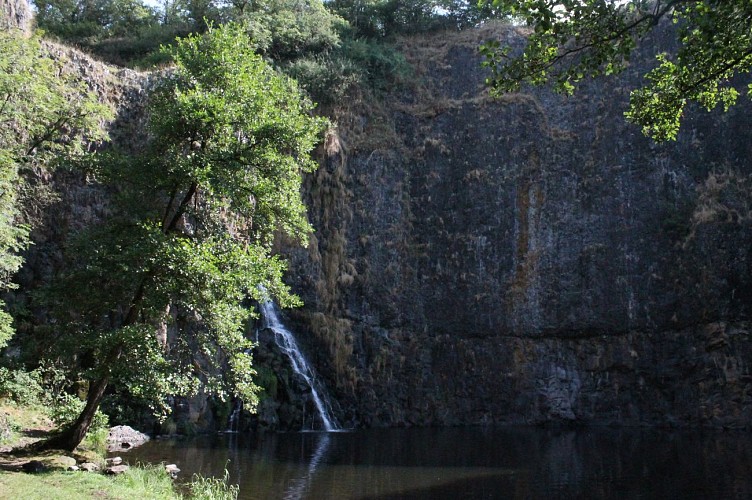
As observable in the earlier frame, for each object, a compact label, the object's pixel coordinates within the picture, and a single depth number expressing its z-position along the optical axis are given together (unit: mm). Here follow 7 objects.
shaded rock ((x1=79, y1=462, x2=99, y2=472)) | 11420
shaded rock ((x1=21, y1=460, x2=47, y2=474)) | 10555
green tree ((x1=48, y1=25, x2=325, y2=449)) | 11500
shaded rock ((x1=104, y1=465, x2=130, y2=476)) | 11595
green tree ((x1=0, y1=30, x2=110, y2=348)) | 11883
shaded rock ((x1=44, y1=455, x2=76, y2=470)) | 11094
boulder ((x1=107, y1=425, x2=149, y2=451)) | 16391
